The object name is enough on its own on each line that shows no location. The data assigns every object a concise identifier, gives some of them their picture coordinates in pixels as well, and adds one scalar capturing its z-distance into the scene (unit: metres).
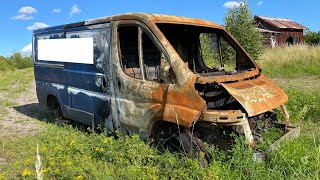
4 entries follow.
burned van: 3.29
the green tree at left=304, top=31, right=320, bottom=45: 32.75
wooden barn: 30.35
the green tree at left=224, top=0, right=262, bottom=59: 15.56
